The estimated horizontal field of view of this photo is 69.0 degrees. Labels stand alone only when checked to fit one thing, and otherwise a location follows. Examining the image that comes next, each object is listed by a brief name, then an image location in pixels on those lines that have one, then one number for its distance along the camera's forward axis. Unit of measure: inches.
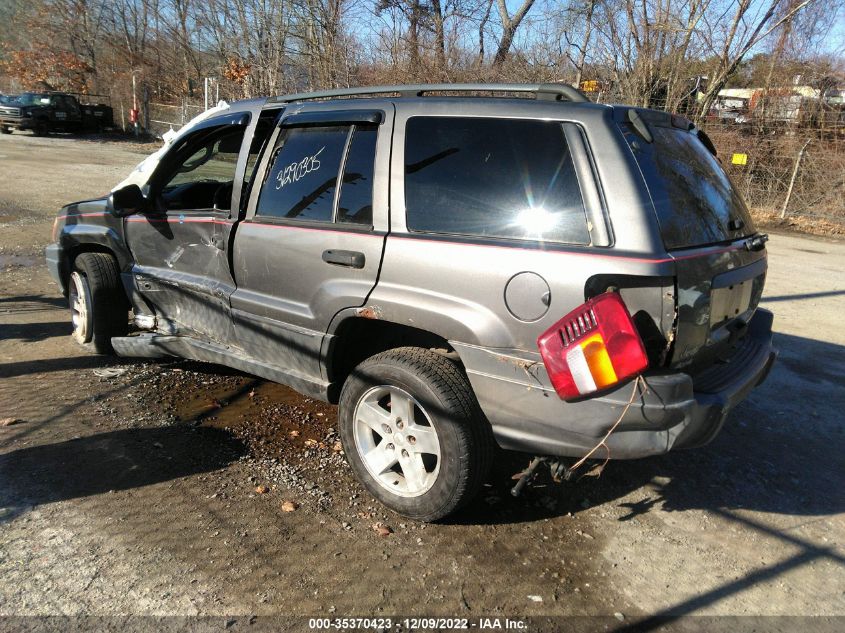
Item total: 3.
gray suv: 97.3
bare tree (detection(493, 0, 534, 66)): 683.4
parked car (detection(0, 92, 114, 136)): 1116.5
